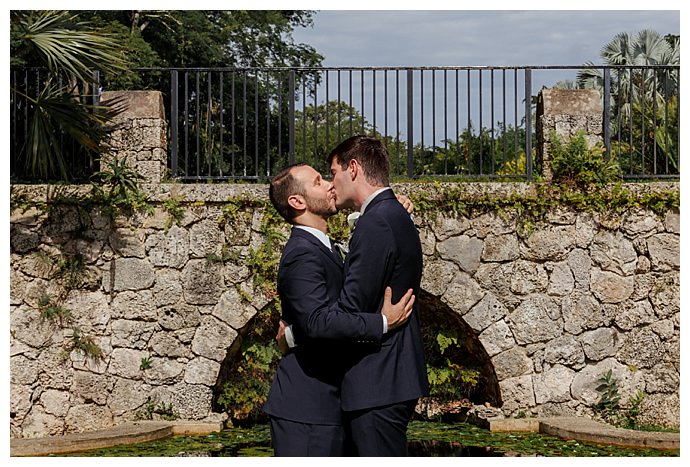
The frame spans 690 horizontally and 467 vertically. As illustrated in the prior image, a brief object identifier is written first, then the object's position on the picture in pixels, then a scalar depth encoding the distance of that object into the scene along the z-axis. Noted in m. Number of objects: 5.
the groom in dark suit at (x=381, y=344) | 3.70
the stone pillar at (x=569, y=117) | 8.73
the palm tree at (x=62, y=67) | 7.79
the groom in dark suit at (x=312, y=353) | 3.68
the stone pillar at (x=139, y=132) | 8.59
